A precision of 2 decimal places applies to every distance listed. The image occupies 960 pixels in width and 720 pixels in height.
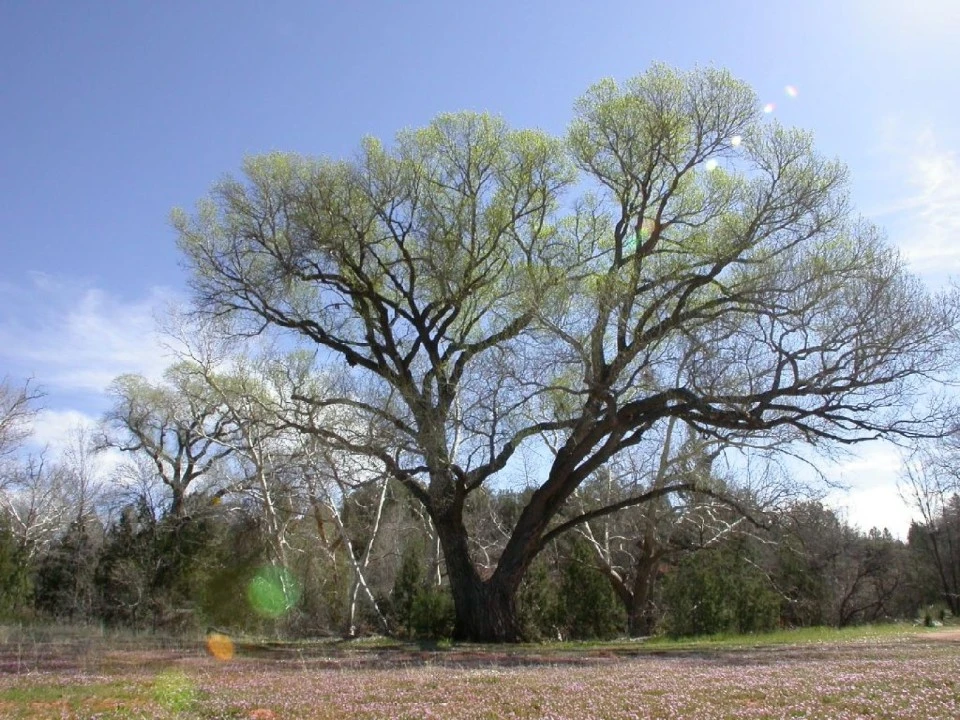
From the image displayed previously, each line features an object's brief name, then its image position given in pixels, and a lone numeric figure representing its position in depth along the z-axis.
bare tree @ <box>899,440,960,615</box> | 44.62
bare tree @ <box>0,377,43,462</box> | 35.44
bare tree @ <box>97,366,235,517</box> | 36.69
